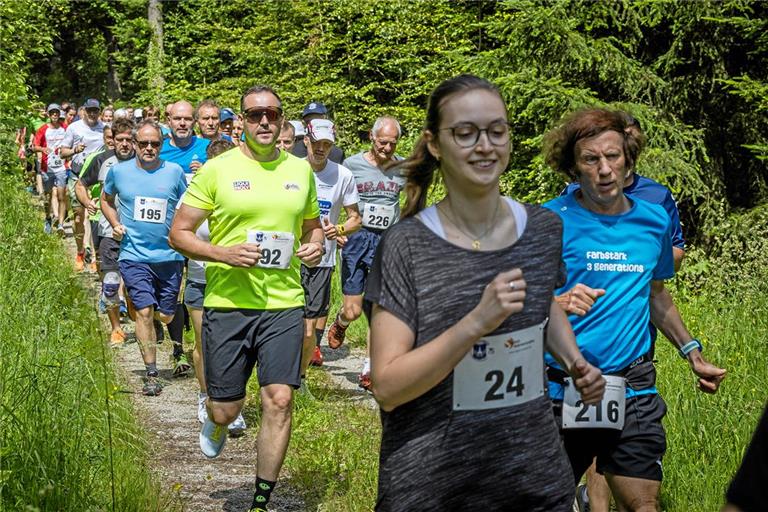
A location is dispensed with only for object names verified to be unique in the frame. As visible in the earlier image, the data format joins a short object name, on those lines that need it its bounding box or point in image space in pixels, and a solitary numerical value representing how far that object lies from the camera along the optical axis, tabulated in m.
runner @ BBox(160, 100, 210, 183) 10.45
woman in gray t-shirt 2.88
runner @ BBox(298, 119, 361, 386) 8.93
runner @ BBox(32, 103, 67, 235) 18.88
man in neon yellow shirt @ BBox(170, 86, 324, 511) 5.59
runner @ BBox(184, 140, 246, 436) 7.54
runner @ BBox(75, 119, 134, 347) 10.22
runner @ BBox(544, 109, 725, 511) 4.30
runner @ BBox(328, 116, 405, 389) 9.36
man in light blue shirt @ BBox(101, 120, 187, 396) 9.22
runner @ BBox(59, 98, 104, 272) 16.64
